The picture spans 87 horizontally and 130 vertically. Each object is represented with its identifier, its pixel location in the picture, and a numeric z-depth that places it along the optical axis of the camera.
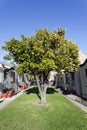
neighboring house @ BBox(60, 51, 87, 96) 8.51
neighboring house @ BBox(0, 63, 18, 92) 10.80
